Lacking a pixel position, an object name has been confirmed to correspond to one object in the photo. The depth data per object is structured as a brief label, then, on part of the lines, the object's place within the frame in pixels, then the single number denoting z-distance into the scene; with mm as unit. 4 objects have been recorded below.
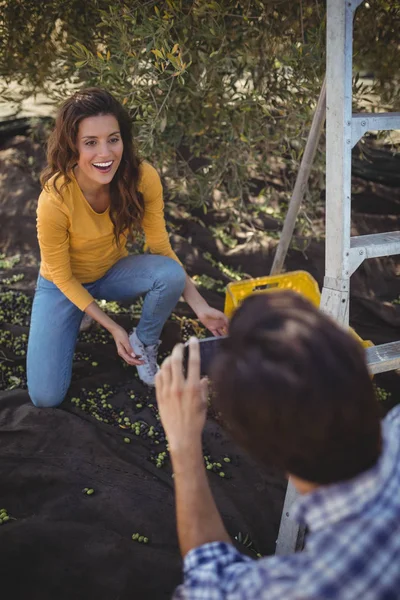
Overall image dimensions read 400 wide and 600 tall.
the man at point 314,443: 943
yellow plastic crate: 3217
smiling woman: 2789
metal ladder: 1837
